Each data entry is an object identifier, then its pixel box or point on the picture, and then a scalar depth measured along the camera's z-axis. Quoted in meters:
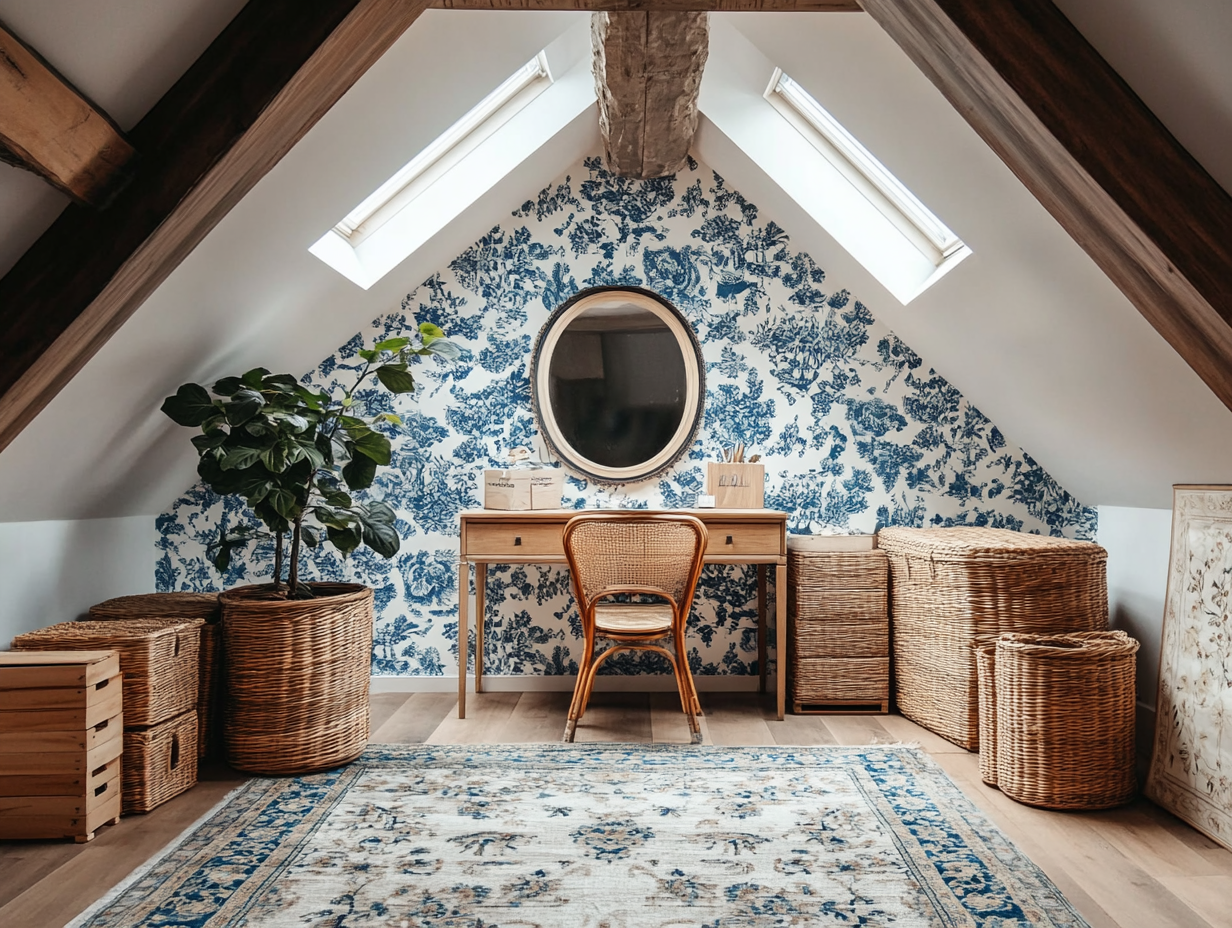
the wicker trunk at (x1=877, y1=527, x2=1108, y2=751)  3.05
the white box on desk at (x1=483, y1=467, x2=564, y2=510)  3.56
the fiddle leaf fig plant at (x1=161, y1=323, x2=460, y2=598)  2.78
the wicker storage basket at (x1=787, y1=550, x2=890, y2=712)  3.55
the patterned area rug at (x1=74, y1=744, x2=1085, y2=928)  1.94
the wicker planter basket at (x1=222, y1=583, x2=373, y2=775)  2.79
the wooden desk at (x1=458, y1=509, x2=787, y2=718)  3.45
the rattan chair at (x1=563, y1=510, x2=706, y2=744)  3.17
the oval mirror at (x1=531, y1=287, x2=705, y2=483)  3.94
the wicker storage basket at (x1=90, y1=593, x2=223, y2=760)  2.95
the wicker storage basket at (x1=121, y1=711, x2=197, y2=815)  2.53
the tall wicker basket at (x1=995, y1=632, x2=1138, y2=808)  2.55
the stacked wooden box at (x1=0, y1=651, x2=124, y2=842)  2.29
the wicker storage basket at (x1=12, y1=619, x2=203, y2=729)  2.54
